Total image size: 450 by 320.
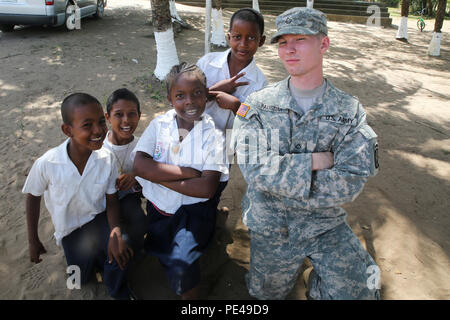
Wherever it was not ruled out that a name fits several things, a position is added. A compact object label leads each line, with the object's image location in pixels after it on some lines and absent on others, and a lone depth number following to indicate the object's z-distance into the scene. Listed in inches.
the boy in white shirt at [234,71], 89.4
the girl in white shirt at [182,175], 79.7
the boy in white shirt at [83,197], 79.0
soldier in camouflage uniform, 70.2
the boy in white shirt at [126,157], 88.3
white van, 262.2
